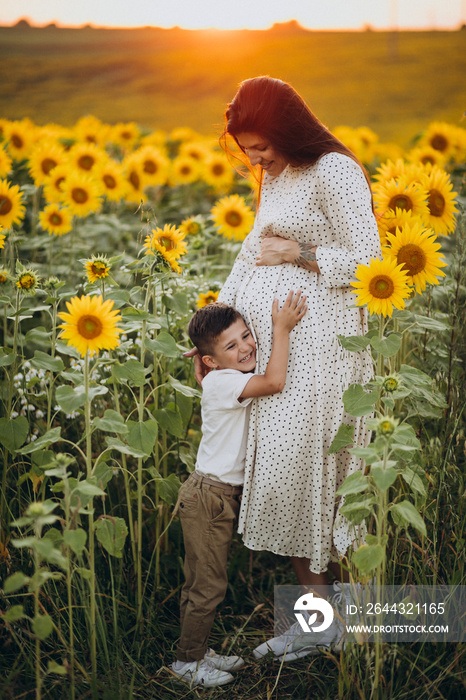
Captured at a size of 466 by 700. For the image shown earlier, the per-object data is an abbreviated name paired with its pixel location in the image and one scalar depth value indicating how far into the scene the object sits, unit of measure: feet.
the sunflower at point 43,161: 13.60
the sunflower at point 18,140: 16.10
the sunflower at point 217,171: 16.94
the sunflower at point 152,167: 15.72
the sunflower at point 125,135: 21.26
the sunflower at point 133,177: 15.06
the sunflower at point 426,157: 15.02
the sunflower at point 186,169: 18.06
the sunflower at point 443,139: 17.85
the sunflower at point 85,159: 14.55
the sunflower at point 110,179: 14.17
